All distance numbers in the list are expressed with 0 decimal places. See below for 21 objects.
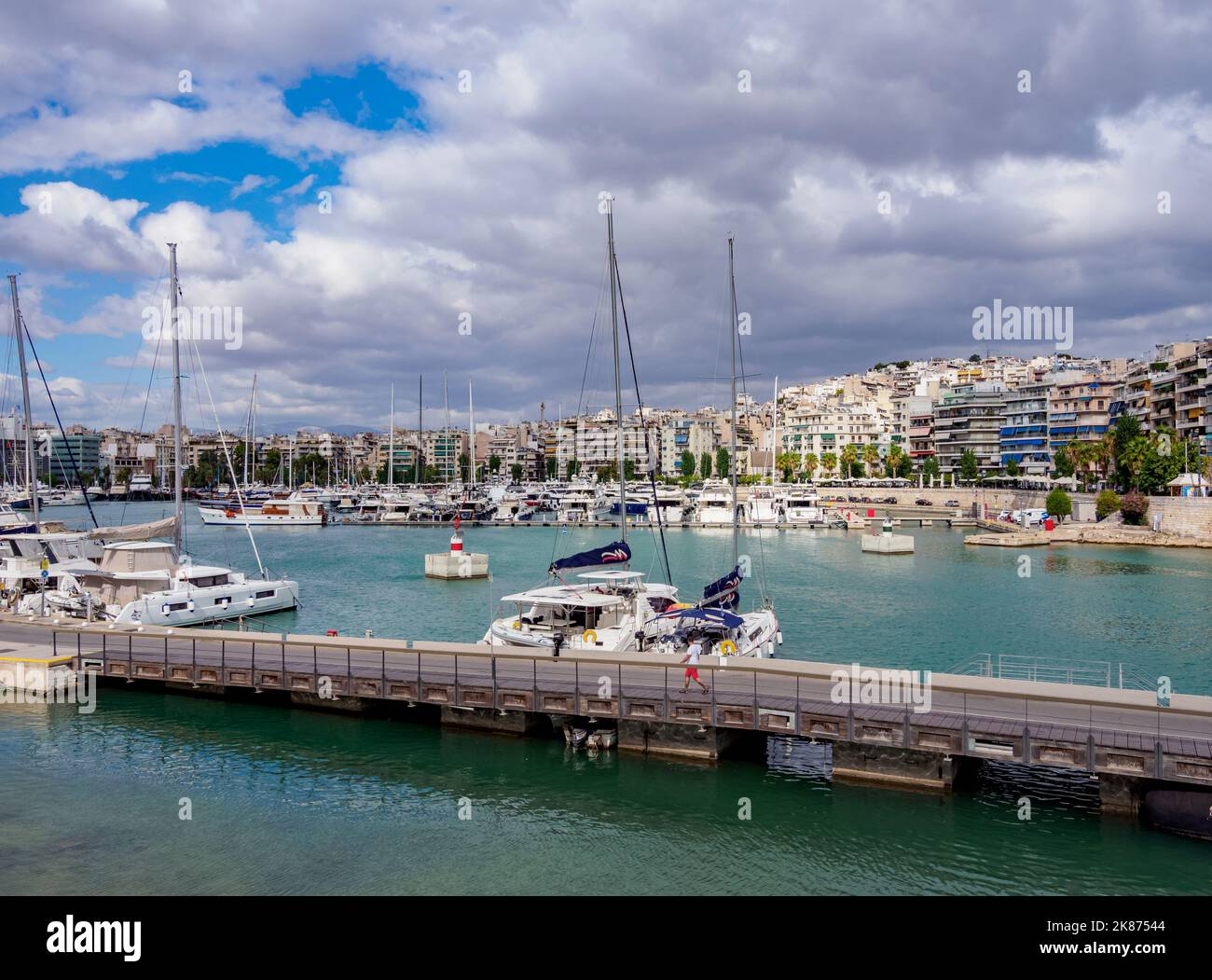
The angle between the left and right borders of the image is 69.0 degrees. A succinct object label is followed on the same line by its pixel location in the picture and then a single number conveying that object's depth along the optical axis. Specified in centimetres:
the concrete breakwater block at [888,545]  7838
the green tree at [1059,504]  9600
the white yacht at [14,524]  5884
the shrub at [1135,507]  8656
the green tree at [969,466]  14088
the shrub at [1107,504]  9106
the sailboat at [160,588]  3631
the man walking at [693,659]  2317
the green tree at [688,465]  19812
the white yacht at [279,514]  11394
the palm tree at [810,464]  17112
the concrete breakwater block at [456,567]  6391
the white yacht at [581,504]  11862
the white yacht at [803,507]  11162
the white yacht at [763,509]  10894
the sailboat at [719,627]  2772
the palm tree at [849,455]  16750
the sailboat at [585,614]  2777
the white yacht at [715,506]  11253
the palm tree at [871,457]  17238
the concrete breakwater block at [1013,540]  8525
